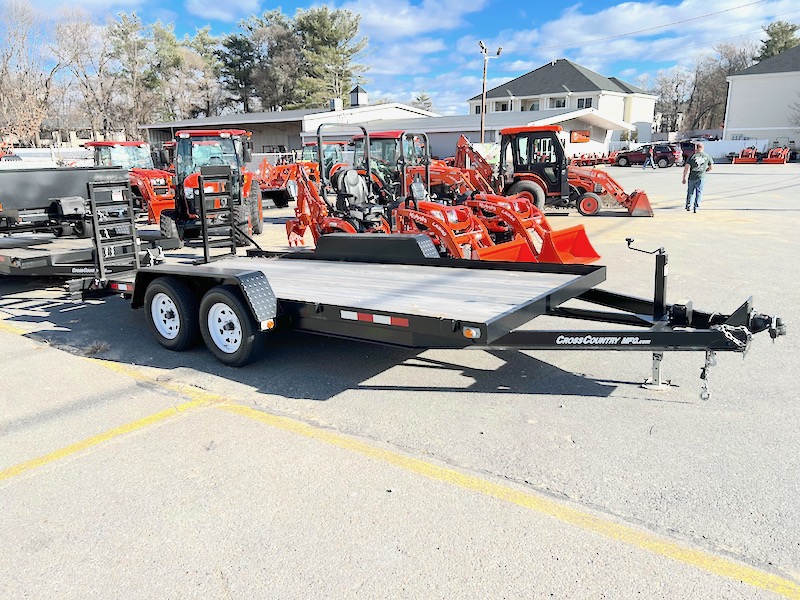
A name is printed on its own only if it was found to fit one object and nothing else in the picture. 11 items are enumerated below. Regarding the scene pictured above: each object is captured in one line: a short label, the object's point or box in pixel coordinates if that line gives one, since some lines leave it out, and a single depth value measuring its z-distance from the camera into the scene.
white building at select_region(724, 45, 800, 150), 54.41
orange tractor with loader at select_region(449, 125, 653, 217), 16.69
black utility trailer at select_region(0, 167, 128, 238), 7.53
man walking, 16.09
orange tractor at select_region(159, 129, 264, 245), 13.31
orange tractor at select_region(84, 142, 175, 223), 15.15
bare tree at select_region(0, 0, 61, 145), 44.78
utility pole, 27.88
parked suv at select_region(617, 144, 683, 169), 40.78
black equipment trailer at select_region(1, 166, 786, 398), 4.29
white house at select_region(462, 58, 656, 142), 58.38
